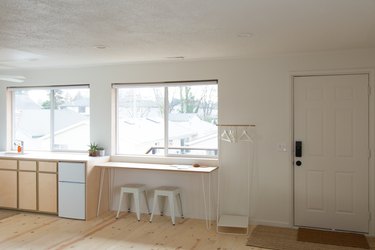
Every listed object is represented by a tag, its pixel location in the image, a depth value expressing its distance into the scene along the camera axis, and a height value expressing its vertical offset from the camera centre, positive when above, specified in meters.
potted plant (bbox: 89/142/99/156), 5.49 -0.39
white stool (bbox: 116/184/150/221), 5.16 -0.97
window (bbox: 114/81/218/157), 5.27 +0.09
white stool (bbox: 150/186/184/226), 4.95 -0.98
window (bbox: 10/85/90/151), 5.96 +0.12
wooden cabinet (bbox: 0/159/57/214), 5.32 -0.93
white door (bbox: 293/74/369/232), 4.46 -0.34
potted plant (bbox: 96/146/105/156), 5.51 -0.41
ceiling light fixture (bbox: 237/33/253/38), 3.57 +0.90
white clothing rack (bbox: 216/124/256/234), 4.66 -0.68
